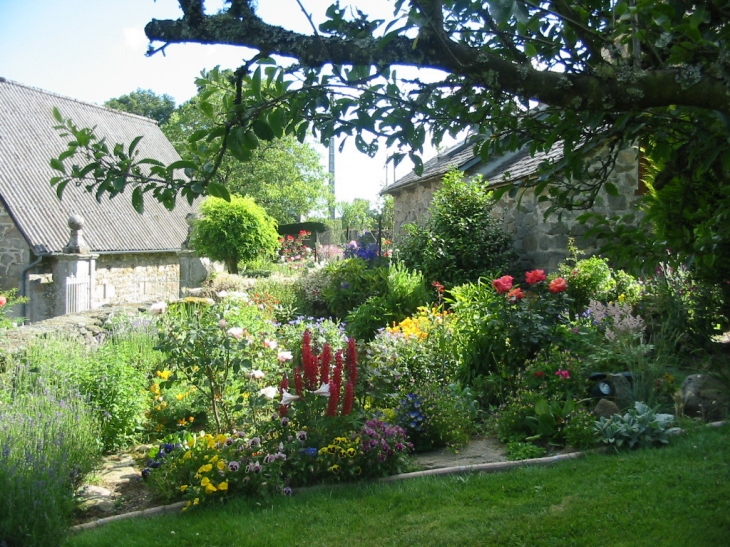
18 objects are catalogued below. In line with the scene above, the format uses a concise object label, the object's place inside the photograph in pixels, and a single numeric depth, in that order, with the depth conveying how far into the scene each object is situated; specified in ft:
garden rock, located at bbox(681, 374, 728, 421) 16.21
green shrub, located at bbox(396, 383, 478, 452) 16.28
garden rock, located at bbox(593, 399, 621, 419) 16.07
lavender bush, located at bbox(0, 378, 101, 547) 11.04
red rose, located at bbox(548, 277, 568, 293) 20.31
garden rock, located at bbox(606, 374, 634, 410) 17.09
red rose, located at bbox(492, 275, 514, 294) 20.33
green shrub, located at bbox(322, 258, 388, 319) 33.91
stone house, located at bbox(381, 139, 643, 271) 30.60
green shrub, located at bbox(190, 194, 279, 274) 50.55
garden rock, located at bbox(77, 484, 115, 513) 13.70
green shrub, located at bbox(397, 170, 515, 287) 32.68
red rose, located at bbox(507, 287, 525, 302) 20.68
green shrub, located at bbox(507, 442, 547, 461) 14.94
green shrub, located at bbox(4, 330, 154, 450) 17.34
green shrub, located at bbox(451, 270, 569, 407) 19.67
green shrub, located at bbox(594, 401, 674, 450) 14.74
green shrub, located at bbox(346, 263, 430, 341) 29.89
